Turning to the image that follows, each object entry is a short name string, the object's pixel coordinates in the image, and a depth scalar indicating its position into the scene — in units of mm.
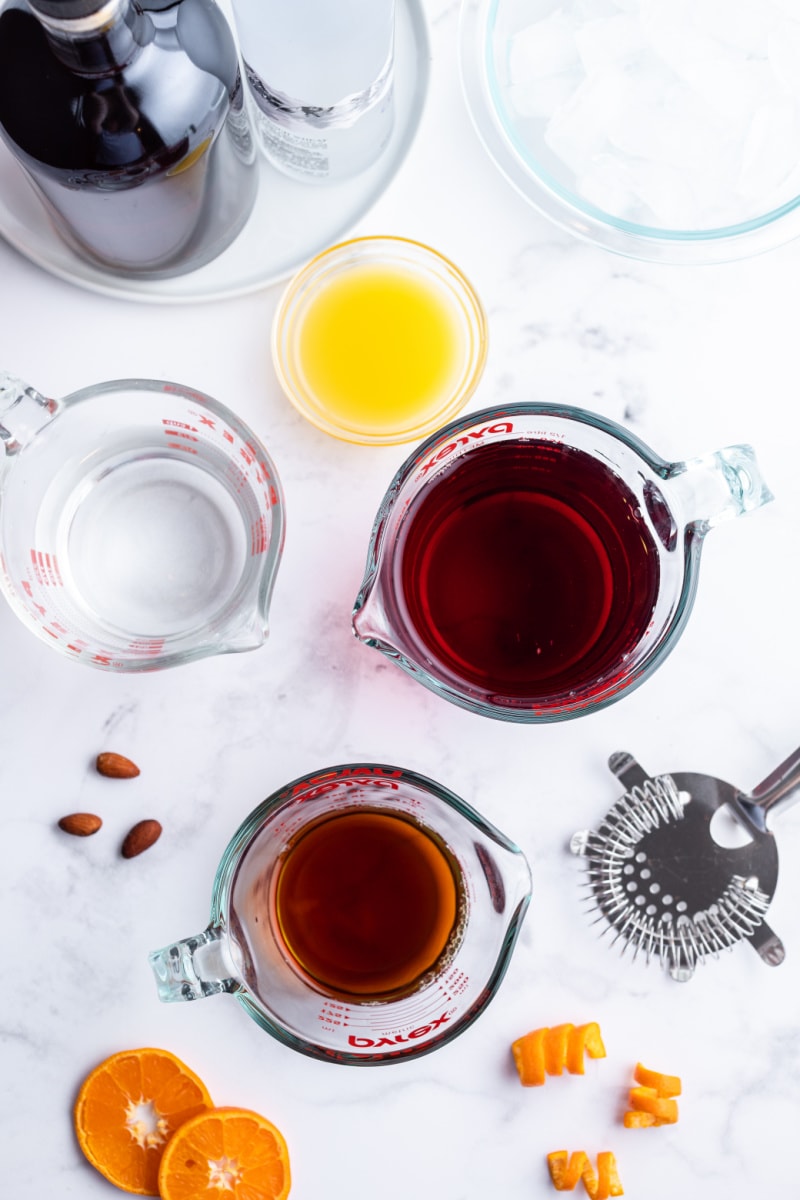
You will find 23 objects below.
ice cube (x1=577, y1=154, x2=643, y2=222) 1146
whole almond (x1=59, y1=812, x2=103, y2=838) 1100
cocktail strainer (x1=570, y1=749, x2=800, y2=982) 1138
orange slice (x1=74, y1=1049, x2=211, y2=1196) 1107
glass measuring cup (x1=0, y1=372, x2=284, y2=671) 1001
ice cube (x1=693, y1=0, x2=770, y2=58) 1141
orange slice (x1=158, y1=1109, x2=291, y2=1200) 1098
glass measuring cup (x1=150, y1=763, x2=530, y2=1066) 970
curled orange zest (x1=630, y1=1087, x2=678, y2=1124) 1126
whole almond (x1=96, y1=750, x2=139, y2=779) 1102
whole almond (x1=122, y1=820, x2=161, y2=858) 1103
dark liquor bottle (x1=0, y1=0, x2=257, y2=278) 757
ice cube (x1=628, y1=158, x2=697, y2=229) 1147
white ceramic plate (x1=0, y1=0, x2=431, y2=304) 1106
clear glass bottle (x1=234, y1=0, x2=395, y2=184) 959
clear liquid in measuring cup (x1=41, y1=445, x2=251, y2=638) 1104
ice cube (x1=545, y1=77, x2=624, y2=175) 1134
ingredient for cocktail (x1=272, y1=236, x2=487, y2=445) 1132
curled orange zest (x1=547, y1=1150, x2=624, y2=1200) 1132
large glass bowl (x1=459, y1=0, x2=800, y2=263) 1140
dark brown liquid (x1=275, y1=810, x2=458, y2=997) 1060
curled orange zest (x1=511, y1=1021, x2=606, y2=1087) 1118
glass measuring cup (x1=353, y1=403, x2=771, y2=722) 943
